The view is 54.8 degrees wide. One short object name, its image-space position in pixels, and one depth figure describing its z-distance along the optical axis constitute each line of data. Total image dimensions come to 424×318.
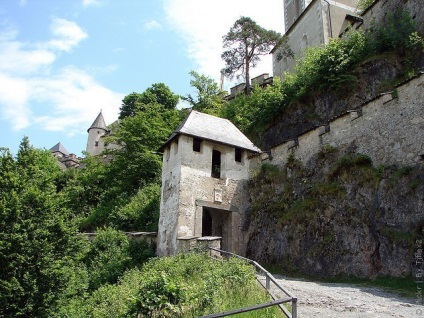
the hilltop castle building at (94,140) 57.97
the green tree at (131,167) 28.75
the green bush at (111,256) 18.53
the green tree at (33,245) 14.70
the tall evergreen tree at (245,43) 33.97
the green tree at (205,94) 34.94
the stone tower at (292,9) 38.75
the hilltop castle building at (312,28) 31.48
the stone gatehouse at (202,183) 17.73
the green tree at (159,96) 44.47
